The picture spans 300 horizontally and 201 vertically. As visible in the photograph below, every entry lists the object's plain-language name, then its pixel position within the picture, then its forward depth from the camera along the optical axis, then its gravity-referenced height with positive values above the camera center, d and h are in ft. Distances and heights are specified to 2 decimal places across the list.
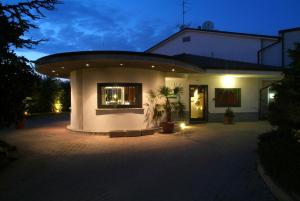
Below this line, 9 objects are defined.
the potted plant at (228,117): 37.95 -3.12
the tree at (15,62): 14.38 +2.68
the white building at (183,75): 28.18 +4.10
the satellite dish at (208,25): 55.76 +20.27
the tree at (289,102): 14.90 -0.15
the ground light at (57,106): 61.36 -1.84
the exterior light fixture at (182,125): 34.33 -4.38
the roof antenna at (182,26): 58.66 +21.24
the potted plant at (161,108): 29.96 -1.20
